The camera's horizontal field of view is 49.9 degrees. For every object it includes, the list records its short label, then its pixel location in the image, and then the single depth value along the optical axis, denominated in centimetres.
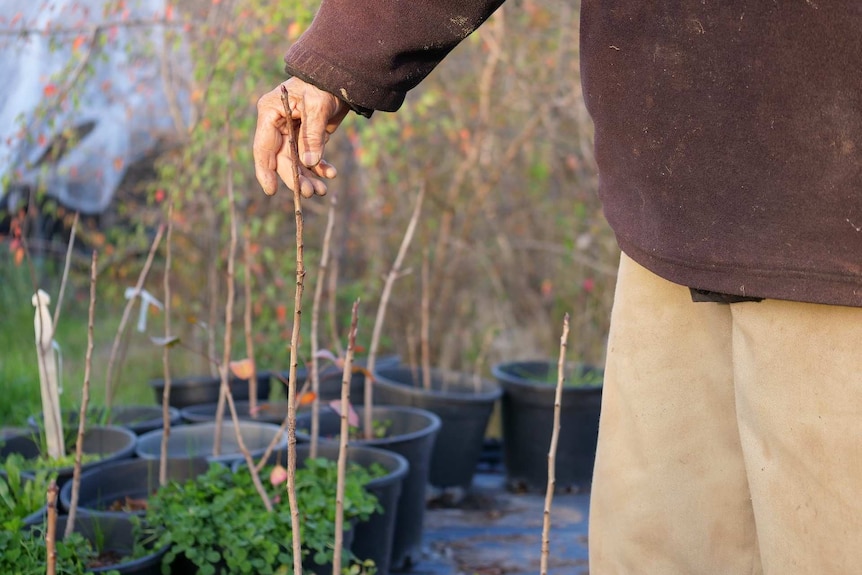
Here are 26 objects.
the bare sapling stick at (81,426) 189
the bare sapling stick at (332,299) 310
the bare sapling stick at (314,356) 236
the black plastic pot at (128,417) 281
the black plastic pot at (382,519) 232
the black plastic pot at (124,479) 232
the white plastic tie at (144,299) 242
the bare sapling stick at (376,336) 262
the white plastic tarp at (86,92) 337
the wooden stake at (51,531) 110
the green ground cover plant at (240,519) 192
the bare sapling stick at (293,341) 118
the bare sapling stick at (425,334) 347
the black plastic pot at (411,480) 269
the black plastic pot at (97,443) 269
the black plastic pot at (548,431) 353
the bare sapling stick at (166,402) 217
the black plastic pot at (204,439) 268
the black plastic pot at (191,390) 352
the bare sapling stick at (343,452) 157
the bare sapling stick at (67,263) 212
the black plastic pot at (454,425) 336
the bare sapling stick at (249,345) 271
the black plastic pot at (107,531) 209
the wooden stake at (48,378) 225
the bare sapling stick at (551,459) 142
